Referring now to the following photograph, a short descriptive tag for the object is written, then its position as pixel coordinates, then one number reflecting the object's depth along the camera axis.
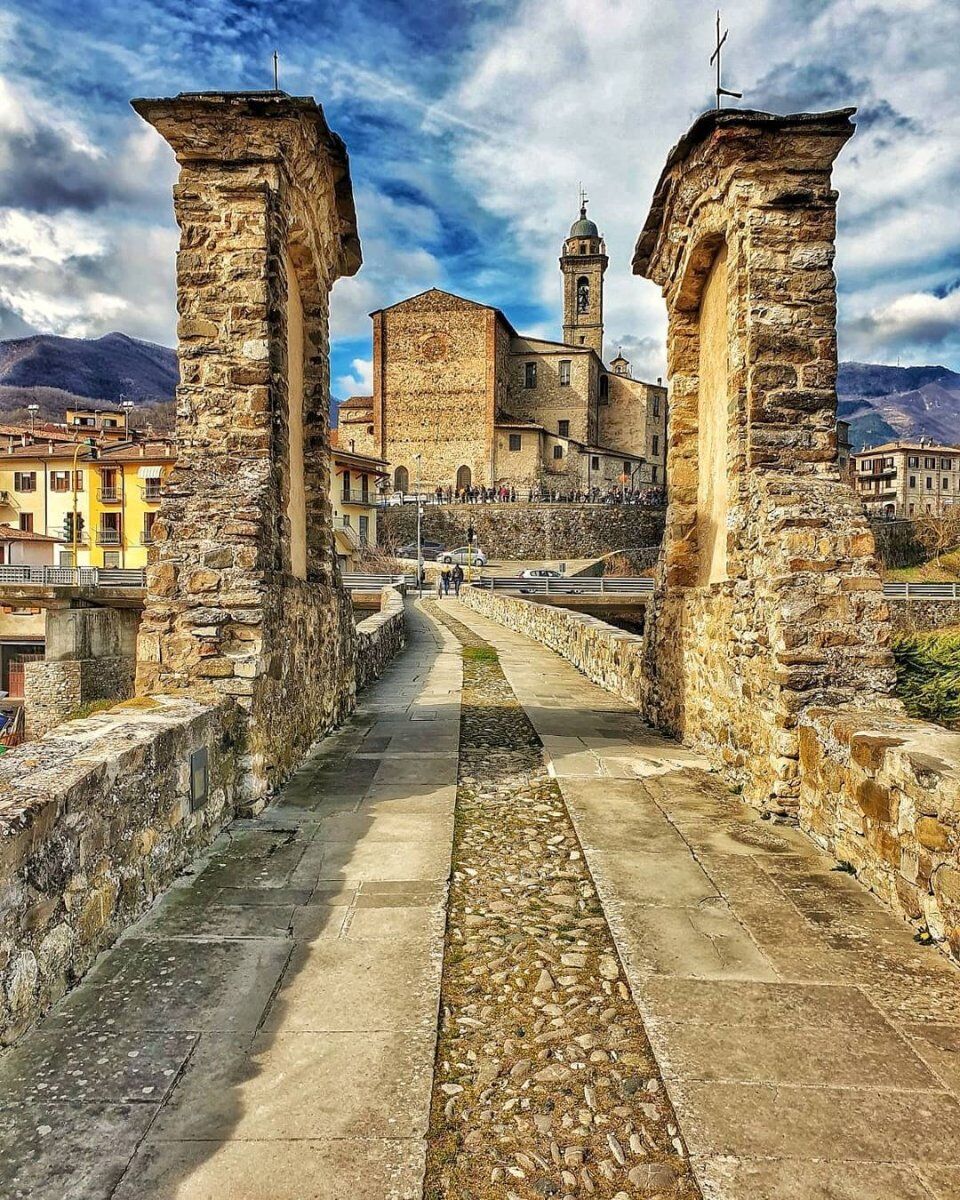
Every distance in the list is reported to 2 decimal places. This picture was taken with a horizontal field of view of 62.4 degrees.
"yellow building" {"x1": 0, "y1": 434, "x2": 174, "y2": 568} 41.53
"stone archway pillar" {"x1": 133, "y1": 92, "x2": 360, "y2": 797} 4.98
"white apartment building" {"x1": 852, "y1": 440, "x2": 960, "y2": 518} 76.12
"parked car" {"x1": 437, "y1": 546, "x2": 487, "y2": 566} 44.38
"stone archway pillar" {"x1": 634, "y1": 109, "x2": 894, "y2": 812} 4.88
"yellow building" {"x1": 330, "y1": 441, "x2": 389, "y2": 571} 43.22
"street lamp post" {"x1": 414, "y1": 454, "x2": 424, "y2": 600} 37.36
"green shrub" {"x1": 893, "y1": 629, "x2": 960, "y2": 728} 5.27
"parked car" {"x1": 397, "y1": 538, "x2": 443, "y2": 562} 47.41
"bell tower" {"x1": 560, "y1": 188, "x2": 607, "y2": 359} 70.00
